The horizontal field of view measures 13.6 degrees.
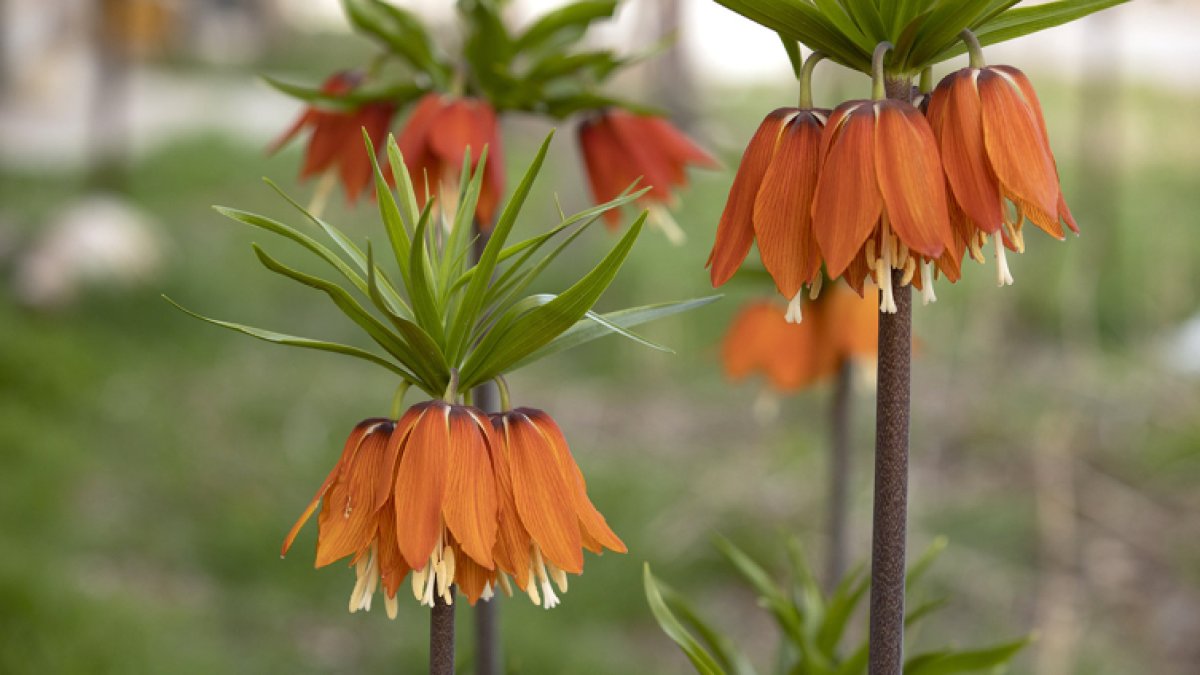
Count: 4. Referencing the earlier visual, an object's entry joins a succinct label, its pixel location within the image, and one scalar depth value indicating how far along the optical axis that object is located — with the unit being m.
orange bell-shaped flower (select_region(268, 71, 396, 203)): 1.70
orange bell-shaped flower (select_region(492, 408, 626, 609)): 1.44
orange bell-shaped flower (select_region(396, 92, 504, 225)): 1.66
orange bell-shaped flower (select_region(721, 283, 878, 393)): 1.99
